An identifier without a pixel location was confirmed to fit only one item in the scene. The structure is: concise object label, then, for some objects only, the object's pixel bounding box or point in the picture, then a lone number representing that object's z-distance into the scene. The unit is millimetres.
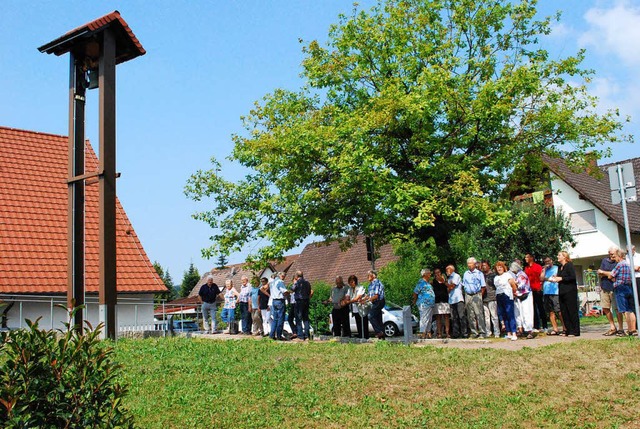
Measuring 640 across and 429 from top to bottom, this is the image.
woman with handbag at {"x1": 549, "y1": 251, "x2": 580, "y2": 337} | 15203
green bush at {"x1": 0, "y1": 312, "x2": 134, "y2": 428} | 4641
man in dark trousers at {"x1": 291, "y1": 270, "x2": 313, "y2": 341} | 18094
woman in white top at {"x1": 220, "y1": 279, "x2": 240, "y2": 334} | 22266
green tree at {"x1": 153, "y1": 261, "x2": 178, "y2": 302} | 81681
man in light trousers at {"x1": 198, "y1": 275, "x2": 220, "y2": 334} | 21953
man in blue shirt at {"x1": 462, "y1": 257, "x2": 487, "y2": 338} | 16266
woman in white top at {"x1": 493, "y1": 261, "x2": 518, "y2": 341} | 15570
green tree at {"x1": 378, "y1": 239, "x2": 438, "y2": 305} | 29484
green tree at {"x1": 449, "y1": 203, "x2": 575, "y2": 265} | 32125
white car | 25031
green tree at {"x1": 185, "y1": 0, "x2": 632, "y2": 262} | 18984
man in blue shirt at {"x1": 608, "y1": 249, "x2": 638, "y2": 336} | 14070
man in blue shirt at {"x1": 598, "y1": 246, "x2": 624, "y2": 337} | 14586
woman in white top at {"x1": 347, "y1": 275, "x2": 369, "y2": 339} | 17734
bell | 15715
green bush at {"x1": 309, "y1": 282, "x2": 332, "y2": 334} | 27812
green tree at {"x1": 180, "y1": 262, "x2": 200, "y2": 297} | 87375
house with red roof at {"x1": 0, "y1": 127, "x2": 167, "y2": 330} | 20422
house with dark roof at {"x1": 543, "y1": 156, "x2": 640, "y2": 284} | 36469
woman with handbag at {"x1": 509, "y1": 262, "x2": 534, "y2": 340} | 15772
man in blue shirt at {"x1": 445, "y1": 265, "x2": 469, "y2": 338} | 16484
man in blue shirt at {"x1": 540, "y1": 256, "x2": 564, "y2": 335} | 15938
